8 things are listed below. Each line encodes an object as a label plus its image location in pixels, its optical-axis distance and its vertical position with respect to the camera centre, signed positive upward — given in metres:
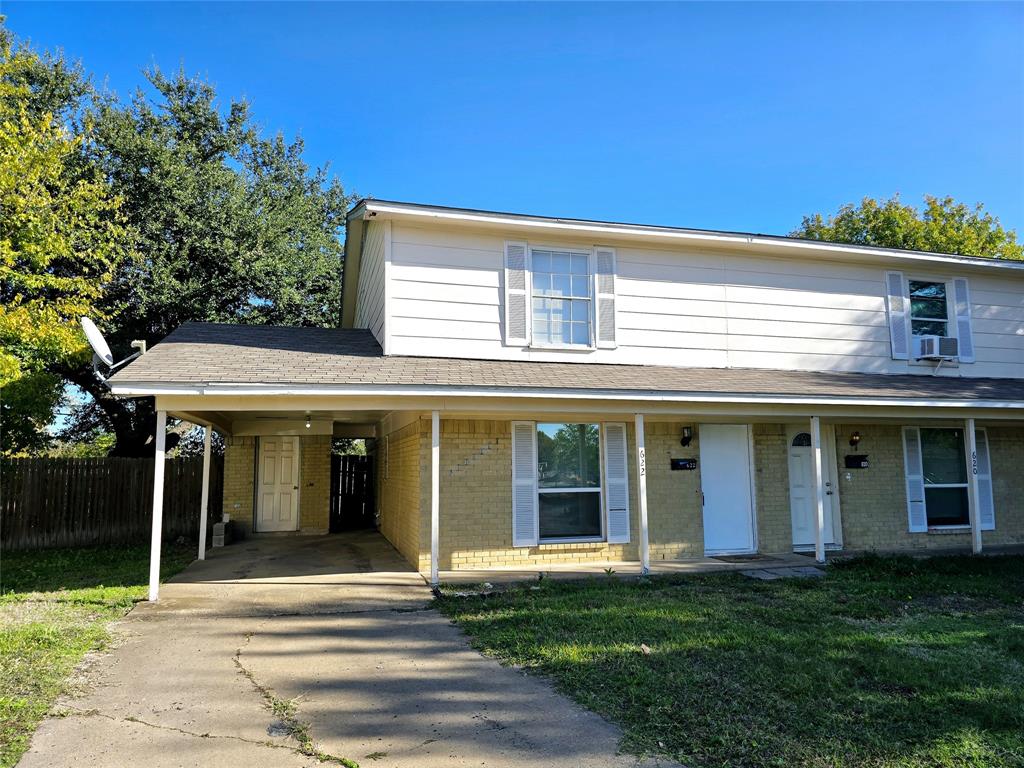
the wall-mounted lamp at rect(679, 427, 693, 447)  10.95 +0.43
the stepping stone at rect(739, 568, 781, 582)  9.15 -1.56
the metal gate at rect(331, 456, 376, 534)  17.83 -0.58
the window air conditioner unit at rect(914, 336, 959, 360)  12.34 +2.10
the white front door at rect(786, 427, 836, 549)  11.63 -0.53
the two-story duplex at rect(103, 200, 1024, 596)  9.38 +1.09
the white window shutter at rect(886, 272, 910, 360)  12.41 +2.70
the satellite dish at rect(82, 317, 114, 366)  9.35 +1.82
